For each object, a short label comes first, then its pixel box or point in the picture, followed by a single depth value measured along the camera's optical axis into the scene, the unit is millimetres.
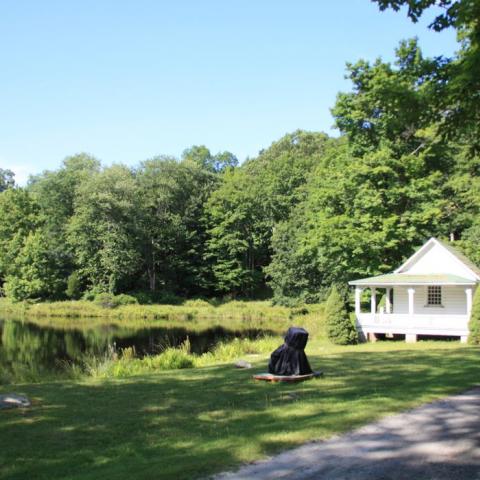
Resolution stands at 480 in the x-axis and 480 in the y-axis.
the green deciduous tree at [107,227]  48500
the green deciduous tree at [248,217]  53625
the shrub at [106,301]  48094
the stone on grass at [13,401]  9281
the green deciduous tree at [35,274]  52188
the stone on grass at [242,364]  14586
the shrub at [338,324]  22688
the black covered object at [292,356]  11242
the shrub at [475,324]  21219
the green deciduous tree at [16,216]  57209
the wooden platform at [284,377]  10930
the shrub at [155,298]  50300
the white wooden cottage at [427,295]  24062
